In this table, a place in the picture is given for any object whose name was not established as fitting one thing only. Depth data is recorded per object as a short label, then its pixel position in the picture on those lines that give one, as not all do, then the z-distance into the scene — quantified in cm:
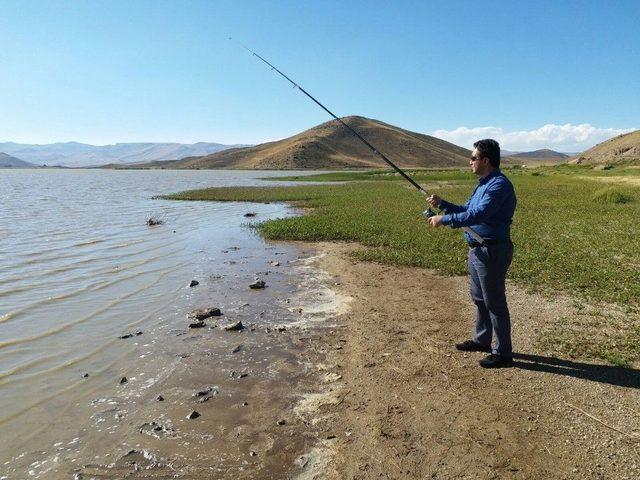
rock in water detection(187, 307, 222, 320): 980
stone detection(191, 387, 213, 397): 648
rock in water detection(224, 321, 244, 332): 903
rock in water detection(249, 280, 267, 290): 1208
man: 657
